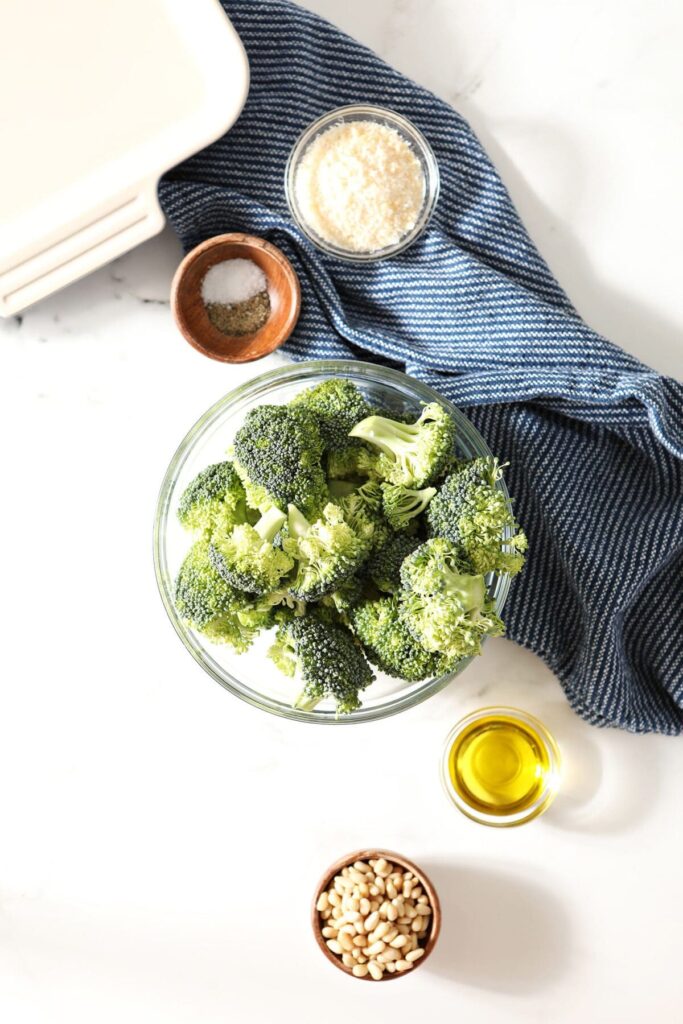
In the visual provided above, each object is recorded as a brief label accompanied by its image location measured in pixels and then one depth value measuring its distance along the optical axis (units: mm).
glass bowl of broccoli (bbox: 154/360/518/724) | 912
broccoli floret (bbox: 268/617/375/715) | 929
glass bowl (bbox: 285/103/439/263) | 1029
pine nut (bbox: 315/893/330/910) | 1044
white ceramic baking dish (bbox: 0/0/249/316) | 1041
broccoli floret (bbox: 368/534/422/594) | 937
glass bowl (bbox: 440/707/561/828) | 1058
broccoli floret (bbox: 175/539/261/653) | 927
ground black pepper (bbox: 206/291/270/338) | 1033
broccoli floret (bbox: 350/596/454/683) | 928
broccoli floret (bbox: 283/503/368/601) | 910
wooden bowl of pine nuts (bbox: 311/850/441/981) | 1039
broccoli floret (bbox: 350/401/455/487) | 927
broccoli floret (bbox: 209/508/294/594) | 908
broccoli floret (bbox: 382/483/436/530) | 934
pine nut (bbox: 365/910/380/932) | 1035
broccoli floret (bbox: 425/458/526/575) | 917
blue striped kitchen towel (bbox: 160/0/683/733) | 1024
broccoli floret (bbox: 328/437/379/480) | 951
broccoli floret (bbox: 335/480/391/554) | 929
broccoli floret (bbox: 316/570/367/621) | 942
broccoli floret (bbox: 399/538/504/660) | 901
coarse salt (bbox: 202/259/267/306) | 1031
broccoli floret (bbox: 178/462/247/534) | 942
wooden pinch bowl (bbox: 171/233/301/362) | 1019
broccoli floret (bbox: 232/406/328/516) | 920
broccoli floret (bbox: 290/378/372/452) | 948
